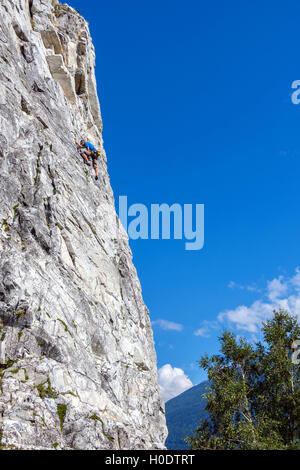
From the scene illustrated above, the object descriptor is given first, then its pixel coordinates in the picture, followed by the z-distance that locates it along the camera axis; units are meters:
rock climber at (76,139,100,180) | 38.16
